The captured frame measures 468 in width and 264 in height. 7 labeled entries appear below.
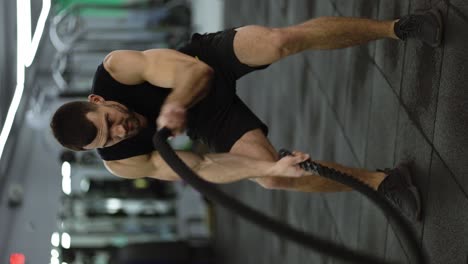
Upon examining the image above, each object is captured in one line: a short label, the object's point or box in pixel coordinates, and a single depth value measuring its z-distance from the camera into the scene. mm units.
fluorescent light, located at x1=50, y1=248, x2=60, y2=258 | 17174
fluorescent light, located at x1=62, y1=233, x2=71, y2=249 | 18005
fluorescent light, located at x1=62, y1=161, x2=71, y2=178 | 19286
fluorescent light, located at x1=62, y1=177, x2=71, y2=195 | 19194
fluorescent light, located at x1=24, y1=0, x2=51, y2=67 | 18314
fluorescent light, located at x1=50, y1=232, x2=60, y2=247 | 17546
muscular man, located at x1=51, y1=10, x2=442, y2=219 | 6744
